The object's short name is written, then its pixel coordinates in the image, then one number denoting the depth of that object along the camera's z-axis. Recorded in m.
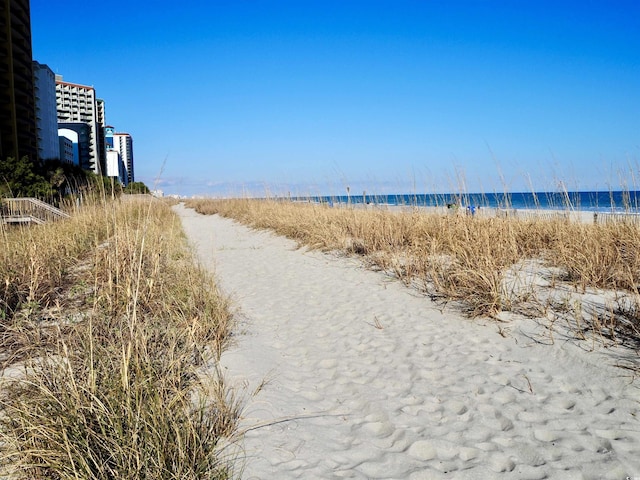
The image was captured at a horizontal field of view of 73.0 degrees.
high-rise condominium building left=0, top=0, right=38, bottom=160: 33.59
